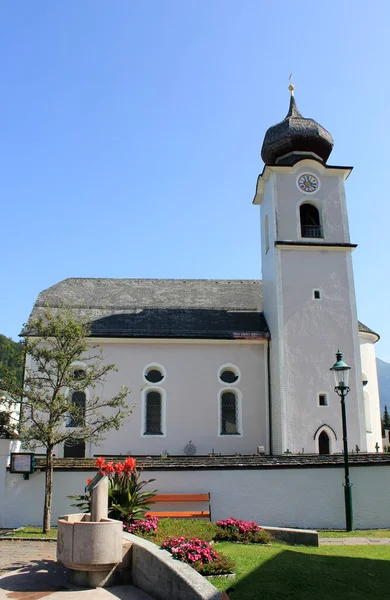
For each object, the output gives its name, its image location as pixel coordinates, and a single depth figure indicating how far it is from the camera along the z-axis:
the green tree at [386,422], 66.72
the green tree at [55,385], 15.98
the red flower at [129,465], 11.73
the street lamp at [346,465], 14.87
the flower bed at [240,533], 11.03
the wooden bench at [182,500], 15.47
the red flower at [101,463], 11.18
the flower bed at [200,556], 8.18
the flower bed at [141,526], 10.76
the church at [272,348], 24.00
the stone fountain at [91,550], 8.88
